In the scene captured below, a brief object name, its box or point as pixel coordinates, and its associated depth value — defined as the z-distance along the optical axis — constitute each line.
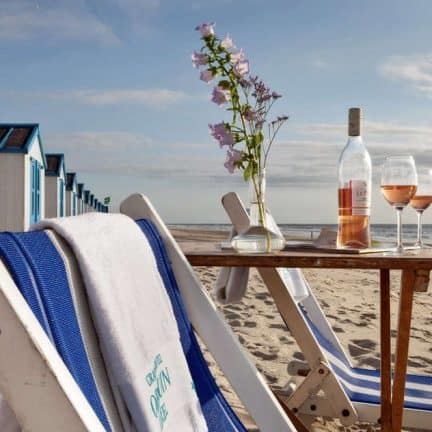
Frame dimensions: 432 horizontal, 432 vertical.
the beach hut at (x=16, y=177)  12.82
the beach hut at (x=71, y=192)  25.57
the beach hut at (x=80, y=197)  32.60
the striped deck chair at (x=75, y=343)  0.82
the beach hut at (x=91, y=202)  42.58
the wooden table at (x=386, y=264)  1.89
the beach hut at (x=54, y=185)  18.36
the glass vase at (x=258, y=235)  2.17
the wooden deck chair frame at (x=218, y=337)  1.62
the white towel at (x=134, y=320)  1.23
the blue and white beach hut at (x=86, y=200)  38.27
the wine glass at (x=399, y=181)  2.23
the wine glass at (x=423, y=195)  2.39
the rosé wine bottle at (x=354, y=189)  2.20
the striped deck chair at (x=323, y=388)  2.38
